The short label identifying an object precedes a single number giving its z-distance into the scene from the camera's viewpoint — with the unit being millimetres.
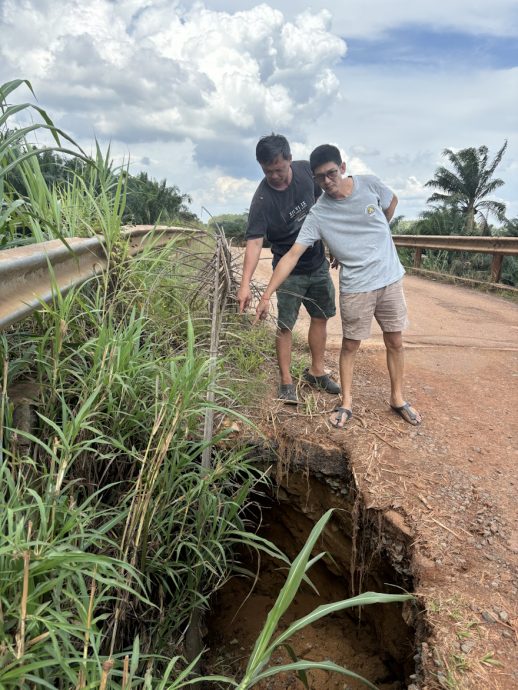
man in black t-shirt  3523
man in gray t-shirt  3344
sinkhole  2988
